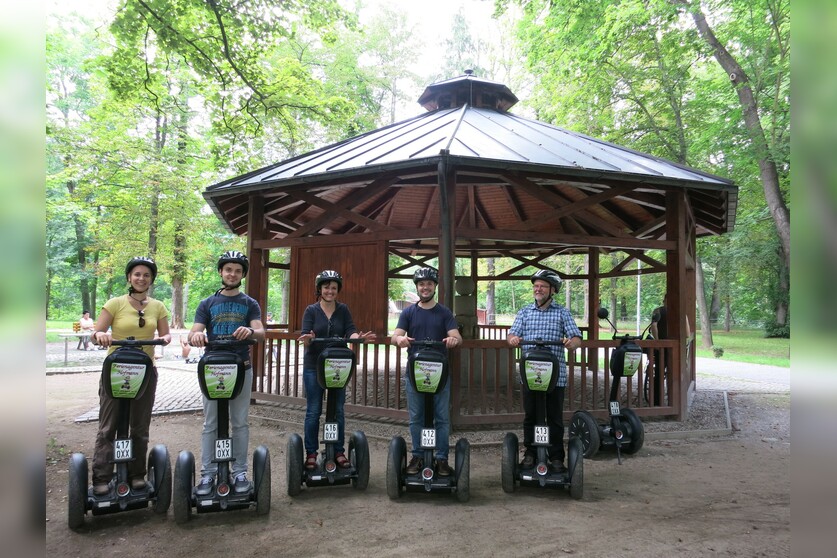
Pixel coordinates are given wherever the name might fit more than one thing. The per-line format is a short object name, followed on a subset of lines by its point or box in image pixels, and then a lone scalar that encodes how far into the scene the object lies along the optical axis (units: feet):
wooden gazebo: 19.47
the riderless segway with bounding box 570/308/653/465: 17.31
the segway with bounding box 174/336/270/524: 11.53
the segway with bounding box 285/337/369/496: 13.50
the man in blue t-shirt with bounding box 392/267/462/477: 13.65
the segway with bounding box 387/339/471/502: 13.14
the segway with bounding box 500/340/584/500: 13.50
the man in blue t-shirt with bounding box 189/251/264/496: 12.16
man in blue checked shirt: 14.06
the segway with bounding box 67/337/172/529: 11.11
